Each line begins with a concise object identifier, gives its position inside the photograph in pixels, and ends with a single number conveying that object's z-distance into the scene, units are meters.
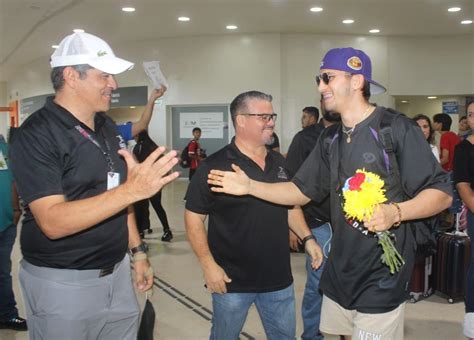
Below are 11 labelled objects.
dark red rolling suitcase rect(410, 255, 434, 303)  4.93
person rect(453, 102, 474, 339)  3.57
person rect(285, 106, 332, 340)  3.56
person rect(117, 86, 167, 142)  3.98
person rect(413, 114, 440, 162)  5.48
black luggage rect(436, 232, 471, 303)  4.84
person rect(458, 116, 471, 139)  8.81
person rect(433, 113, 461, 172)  7.79
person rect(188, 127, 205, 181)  12.99
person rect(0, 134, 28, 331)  4.17
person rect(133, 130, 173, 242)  7.50
